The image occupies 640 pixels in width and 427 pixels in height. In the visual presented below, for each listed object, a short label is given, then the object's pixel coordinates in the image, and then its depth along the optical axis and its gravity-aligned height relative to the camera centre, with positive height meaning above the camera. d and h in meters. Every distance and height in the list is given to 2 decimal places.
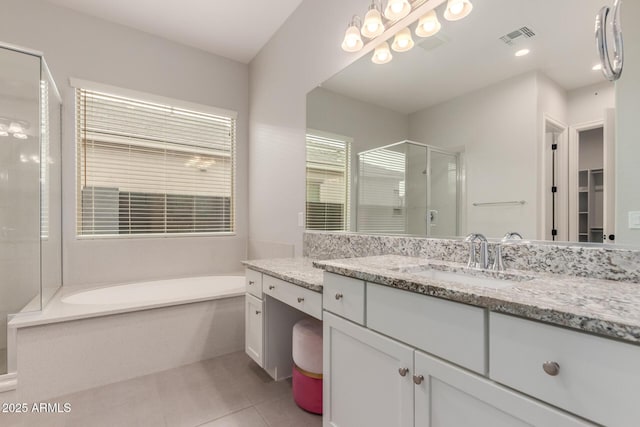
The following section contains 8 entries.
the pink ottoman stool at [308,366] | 1.65 -0.85
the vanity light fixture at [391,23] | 1.42 +1.05
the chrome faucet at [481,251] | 1.21 -0.15
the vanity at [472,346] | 0.58 -0.34
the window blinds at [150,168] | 2.70 +0.45
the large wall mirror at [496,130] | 1.03 +0.37
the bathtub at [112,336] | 1.78 -0.84
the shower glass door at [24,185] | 2.22 +0.21
